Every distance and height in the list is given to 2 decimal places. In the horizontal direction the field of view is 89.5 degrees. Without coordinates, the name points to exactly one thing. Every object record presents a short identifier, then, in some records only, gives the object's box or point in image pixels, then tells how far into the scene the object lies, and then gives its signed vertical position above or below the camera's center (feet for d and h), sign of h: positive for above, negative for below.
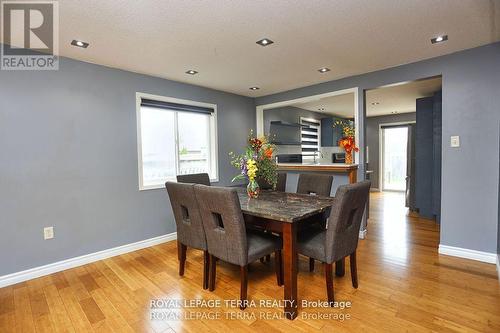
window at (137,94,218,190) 11.96 +1.15
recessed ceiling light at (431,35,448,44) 8.22 +3.97
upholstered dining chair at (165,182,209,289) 7.50 -1.84
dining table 6.27 -1.55
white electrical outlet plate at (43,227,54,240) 9.00 -2.54
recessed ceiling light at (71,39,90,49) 8.03 +3.84
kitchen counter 11.68 -0.42
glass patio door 25.32 +0.12
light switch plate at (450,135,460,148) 9.63 +0.68
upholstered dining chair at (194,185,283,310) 6.37 -1.96
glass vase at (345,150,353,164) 12.39 +0.07
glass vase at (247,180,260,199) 8.97 -1.03
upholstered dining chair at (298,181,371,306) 6.22 -2.03
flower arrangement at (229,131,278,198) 8.55 -0.16
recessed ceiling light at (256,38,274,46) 8.18 +3.92
